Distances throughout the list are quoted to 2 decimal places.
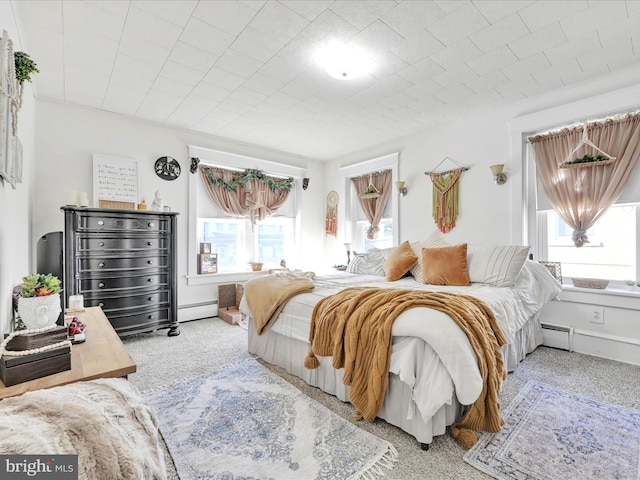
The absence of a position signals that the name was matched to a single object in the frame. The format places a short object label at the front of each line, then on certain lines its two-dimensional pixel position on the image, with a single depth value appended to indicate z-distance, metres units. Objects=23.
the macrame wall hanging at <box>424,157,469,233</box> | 3.90
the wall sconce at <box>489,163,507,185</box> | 3.43
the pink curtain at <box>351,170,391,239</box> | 4.80
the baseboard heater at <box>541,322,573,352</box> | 3.06
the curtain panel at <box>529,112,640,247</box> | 2.79
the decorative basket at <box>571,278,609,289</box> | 2.93
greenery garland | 4.54
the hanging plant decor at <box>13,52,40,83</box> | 1.64
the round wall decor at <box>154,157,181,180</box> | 3.99
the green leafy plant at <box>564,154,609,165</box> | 2.89
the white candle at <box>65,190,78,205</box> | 2.96
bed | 1.58
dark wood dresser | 3.02
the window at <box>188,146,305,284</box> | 4.35
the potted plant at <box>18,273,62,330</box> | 1.24
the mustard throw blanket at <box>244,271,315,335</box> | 2.59
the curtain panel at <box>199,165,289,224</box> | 4.52
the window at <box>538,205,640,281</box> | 2.88
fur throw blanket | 0.69
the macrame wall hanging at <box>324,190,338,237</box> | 5.55
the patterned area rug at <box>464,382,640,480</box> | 1.51
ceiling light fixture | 2.42
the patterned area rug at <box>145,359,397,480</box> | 1.52
